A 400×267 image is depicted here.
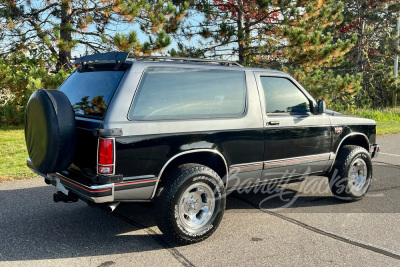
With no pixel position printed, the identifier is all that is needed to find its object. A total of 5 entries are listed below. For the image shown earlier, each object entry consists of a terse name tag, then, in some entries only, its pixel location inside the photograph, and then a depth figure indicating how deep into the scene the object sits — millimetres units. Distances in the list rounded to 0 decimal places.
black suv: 3562
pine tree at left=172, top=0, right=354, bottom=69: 14039
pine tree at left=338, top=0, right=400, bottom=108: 23078
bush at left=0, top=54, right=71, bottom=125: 11312
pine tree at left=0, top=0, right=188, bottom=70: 12062
